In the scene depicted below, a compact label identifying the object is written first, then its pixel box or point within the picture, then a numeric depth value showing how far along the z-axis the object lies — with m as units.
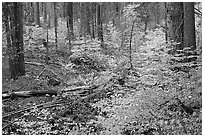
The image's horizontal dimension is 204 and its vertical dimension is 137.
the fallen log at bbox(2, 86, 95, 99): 8.11
